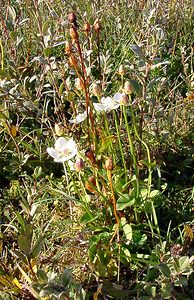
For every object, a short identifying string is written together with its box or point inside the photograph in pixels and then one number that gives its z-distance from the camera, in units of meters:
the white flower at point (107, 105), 0.32
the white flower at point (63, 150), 0.30
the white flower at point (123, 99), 0.30
